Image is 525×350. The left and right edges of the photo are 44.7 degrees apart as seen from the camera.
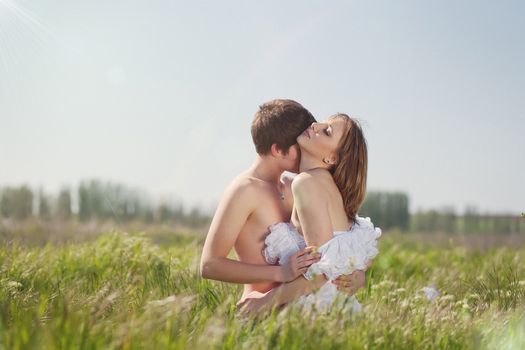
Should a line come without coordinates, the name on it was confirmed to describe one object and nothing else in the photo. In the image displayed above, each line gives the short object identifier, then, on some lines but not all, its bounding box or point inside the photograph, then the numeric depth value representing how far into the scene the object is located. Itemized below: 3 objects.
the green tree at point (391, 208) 25.36
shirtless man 4.68
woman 4.41
